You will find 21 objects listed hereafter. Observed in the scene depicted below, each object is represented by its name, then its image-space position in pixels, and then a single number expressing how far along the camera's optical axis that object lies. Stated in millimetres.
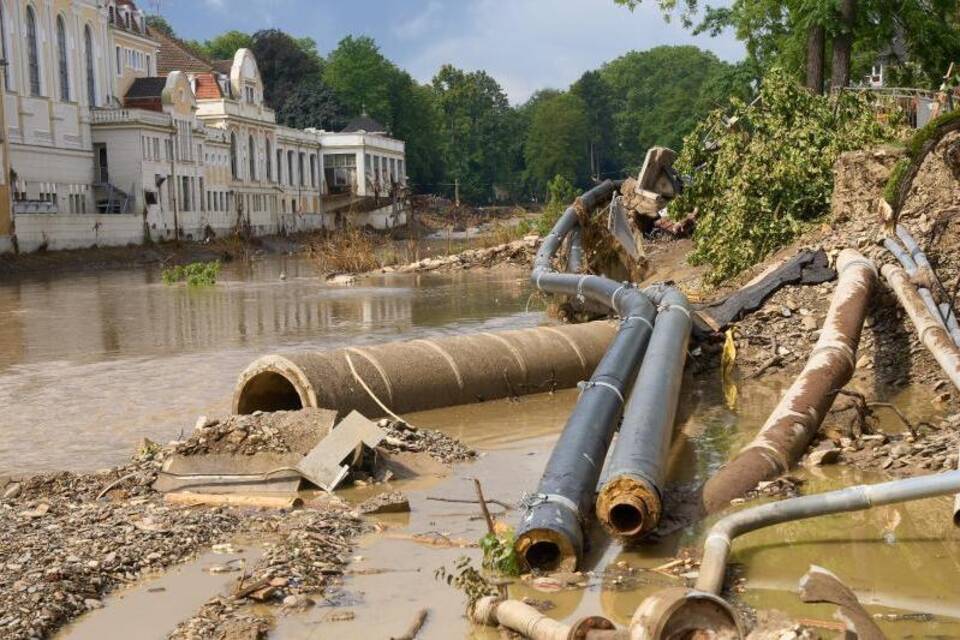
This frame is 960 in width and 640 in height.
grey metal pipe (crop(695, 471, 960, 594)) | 6770
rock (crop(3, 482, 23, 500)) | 9552
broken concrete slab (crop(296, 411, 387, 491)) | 9562
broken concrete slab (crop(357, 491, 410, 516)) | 8852
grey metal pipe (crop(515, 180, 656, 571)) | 7273
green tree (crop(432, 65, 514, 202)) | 128500
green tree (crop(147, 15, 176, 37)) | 114962
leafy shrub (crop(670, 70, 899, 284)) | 19828
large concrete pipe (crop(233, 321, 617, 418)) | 11773
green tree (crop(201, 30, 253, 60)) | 119000
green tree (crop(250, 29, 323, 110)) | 107250
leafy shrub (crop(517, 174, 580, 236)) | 38281
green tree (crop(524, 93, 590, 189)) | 131375
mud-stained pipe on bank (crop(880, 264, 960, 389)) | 10188
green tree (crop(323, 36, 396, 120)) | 112375
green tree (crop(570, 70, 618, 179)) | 147625
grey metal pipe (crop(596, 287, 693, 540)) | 7617
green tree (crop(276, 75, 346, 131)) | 106875
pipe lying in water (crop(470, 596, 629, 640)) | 5501
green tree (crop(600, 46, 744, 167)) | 118812
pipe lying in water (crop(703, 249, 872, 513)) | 8648
